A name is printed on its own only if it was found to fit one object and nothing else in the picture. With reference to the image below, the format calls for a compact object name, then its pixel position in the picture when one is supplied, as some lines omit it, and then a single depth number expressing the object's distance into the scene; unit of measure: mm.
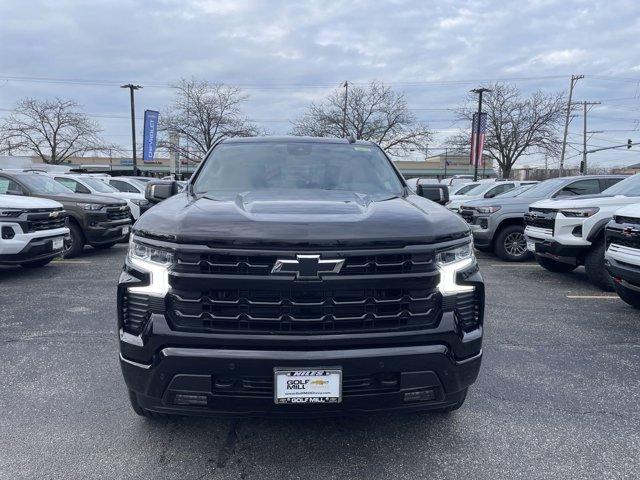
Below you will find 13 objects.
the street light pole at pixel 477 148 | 32219
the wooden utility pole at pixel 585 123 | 52825
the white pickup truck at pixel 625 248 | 4848
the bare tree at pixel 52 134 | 37688
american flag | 32656
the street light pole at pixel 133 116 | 34500
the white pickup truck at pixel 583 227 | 6828
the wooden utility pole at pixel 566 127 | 41088
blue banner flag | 32656
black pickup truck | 2328
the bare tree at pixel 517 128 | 40219
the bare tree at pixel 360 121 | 38781
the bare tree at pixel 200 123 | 37250
